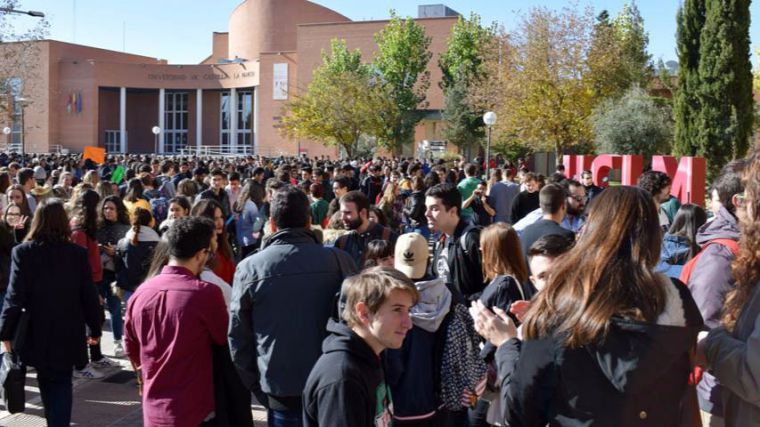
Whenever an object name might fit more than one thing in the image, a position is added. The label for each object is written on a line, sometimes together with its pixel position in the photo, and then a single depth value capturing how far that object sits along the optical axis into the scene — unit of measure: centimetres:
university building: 6028
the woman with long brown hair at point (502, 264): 436
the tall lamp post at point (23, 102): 3123
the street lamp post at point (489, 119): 2278
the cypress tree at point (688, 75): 2392
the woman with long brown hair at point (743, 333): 251
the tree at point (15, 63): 2488
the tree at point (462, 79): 4716
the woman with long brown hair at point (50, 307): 502
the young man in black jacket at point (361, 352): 262
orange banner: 2312
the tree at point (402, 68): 5088
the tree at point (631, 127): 3011
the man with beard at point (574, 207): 838
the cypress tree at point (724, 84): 2303
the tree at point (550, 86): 3184
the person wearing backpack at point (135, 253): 721
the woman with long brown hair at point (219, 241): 612
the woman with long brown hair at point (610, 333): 241
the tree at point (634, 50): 3872
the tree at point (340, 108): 4688
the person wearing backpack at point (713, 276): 321
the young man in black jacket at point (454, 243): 532
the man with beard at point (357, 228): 620
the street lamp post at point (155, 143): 7012
